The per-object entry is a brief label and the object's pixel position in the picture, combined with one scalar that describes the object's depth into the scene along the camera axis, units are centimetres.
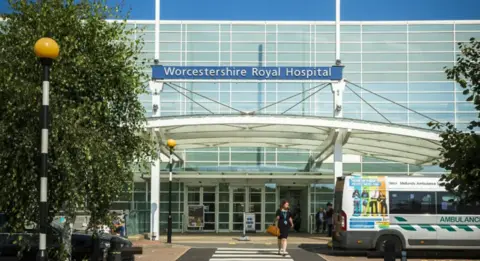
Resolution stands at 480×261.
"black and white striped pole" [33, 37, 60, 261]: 944
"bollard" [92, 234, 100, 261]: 1409
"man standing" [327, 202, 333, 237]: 2884
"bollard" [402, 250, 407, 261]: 1136
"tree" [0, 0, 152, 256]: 1091
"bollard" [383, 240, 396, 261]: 1145
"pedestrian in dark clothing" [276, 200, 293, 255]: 1939
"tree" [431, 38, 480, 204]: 762
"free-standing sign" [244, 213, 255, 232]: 2994
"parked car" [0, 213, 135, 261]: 1297
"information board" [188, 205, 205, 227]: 3222
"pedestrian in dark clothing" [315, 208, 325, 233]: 3186
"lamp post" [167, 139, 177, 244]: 2402
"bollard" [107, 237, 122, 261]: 1273
